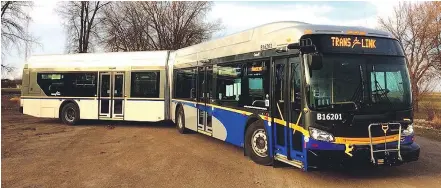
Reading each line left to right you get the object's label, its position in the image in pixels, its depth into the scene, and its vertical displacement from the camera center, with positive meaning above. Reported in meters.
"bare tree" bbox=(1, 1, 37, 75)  28.86 +5.73
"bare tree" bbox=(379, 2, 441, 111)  31.92 +4.81
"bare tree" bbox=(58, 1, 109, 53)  37.59 +6.97
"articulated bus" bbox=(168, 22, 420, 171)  6.59 +0.02
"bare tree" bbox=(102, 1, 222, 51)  37.31 +6.97
